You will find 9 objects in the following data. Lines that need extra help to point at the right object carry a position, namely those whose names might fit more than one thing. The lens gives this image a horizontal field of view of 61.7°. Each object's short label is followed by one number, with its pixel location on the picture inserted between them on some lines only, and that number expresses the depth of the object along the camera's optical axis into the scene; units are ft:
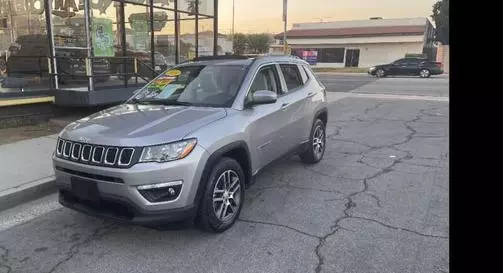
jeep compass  11.50
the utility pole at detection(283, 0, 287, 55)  80.70
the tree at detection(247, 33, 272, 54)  207.63
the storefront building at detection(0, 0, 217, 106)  31.78
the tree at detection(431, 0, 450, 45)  173.42
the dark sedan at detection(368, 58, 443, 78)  102.62
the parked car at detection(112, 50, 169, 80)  37.27
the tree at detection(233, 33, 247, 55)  193.06
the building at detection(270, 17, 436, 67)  144.87
